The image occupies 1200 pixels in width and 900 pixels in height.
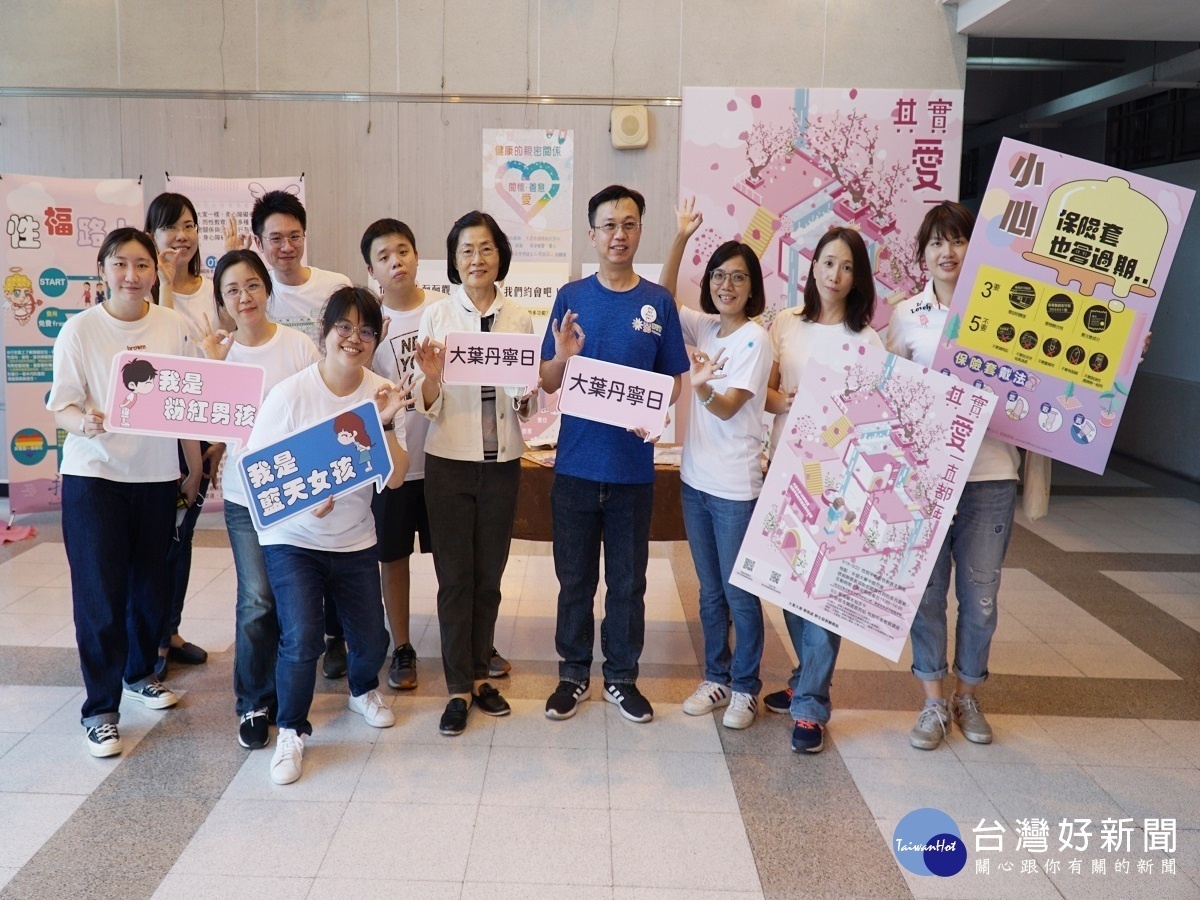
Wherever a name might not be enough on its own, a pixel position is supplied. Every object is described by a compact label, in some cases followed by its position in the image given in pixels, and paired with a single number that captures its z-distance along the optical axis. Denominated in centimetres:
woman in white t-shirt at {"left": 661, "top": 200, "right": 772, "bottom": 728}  290
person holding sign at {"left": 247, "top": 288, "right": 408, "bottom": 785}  270
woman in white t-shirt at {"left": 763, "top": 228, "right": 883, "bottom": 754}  288
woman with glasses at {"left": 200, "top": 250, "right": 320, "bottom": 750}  287
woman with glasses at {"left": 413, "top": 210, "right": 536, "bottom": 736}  302
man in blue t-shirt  294
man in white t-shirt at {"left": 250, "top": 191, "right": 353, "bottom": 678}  328
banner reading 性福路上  527
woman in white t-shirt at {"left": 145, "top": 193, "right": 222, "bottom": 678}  330
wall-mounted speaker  555
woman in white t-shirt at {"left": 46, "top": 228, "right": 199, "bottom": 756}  279
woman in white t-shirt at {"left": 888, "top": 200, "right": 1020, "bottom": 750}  291
